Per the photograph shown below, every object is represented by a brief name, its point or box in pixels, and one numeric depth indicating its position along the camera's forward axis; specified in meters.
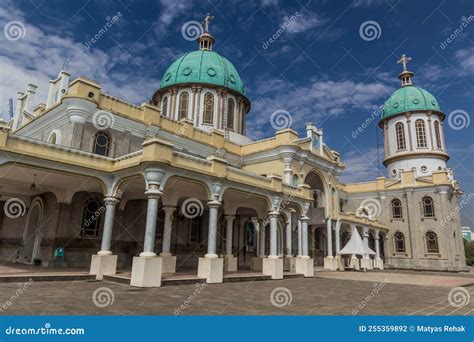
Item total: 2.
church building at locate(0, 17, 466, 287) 13.23
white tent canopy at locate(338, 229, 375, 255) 25.77
